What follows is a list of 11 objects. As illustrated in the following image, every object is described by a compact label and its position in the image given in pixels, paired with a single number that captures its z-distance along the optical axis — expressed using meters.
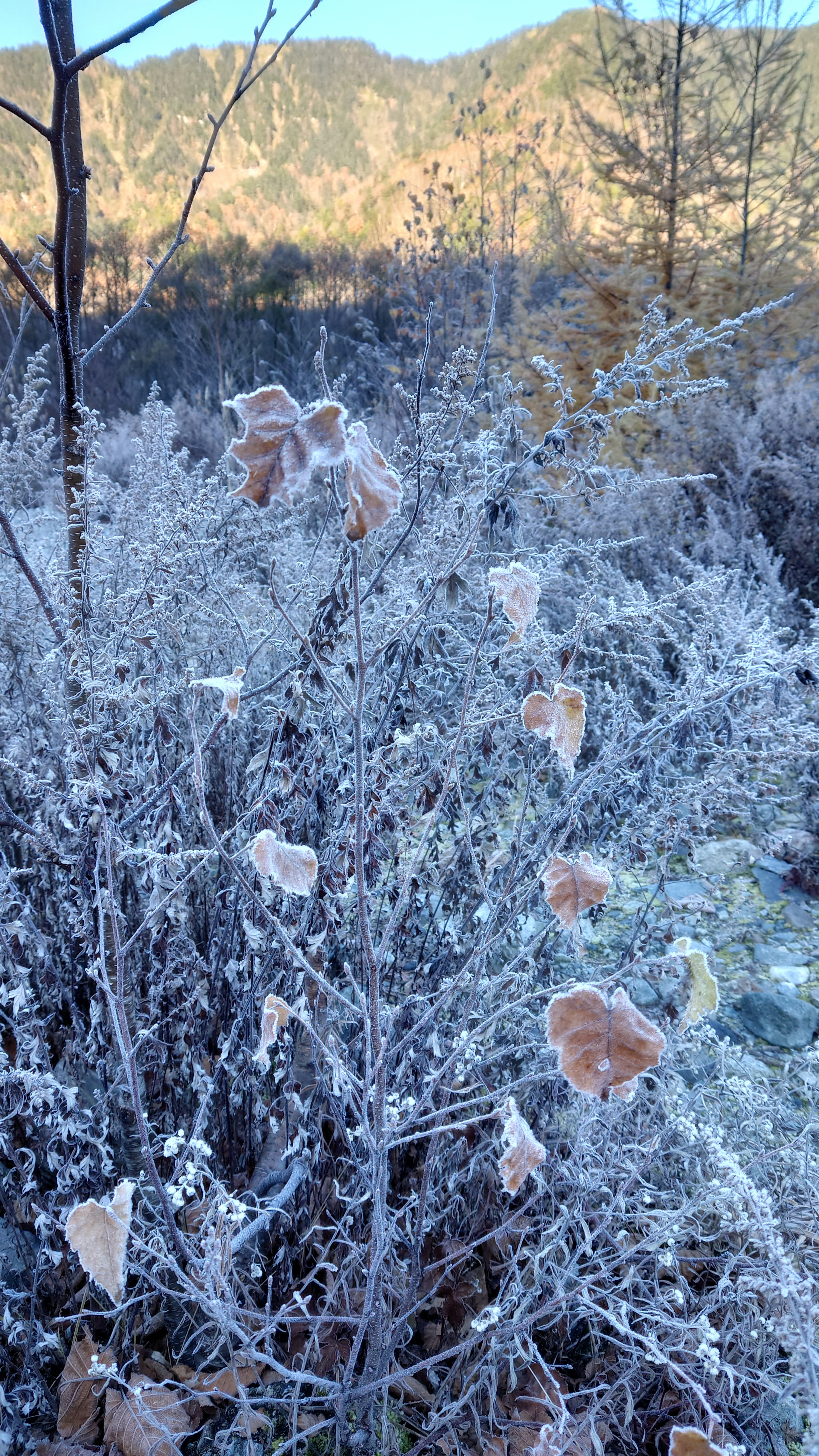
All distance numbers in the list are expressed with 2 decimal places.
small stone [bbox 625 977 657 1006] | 1.96
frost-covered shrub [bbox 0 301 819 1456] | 0.99
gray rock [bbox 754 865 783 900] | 2.45
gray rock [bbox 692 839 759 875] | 2.54
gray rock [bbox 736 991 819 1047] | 1.91
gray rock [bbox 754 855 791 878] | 2.56
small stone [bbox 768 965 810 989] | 2.08
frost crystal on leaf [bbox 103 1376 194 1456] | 1.13
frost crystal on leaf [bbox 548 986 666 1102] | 0.70
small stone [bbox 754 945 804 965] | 2.16
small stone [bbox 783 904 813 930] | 2.31
